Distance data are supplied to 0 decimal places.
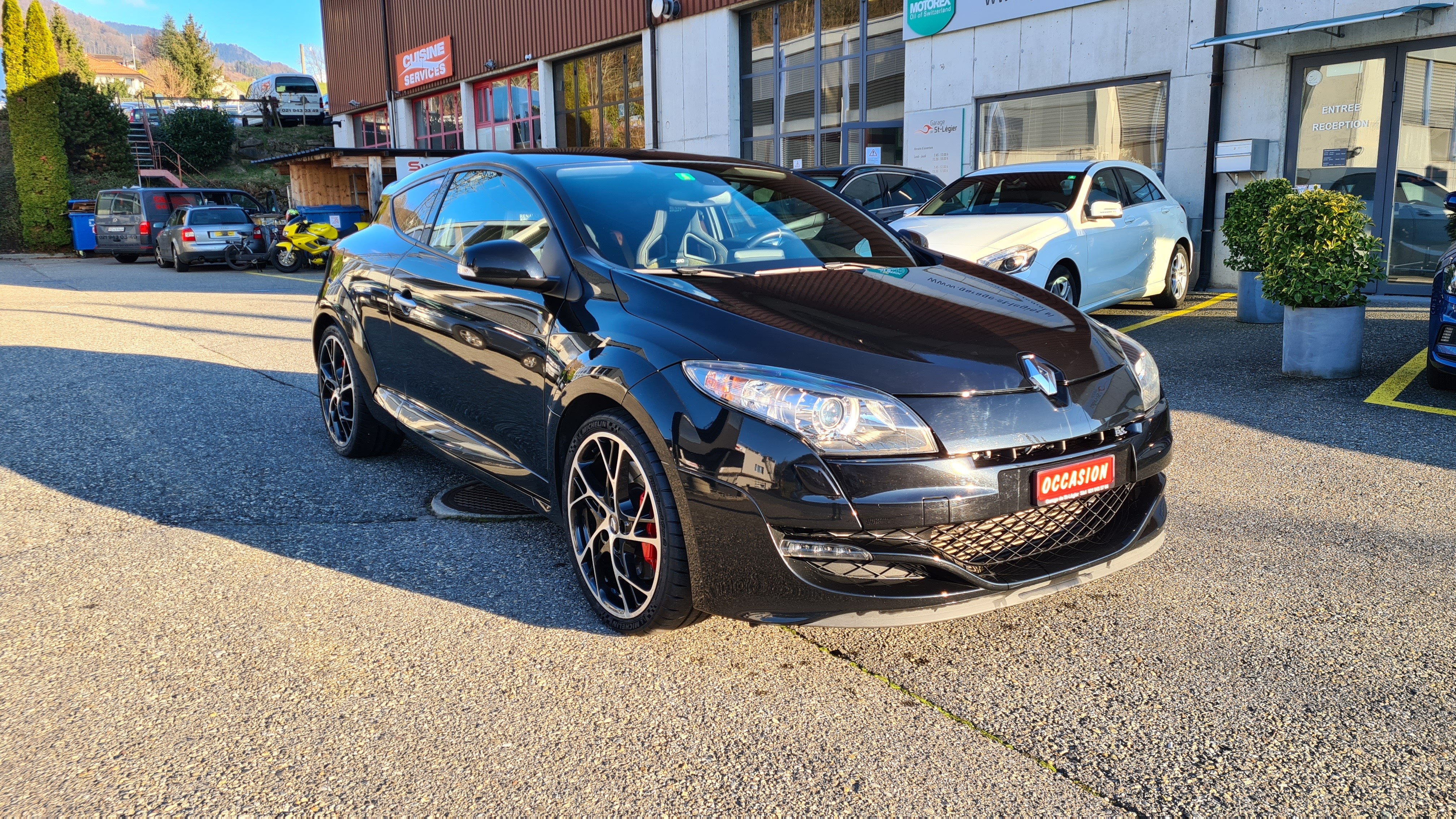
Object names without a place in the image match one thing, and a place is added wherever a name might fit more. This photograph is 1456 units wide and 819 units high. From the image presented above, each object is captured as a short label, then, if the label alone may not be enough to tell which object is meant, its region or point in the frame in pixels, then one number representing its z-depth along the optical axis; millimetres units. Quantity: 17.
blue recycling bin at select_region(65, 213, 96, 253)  27750
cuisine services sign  28547
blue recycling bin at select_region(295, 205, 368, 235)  20828
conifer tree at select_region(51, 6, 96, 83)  62594
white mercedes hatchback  8445
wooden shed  30328
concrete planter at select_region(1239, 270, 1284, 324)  9625
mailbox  11320
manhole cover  4547
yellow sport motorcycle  19891
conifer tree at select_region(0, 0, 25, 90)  29500
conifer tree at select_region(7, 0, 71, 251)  29703
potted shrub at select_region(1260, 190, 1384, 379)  6758
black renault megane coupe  2779
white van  47406
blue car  5949
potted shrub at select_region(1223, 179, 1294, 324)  8797
